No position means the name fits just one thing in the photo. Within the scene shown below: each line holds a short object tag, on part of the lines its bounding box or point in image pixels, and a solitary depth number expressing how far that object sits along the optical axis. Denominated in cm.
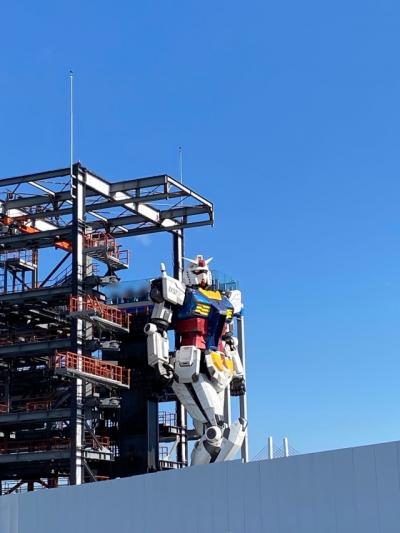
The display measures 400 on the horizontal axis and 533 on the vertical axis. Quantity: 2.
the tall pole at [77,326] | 4072
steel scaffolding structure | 4128
